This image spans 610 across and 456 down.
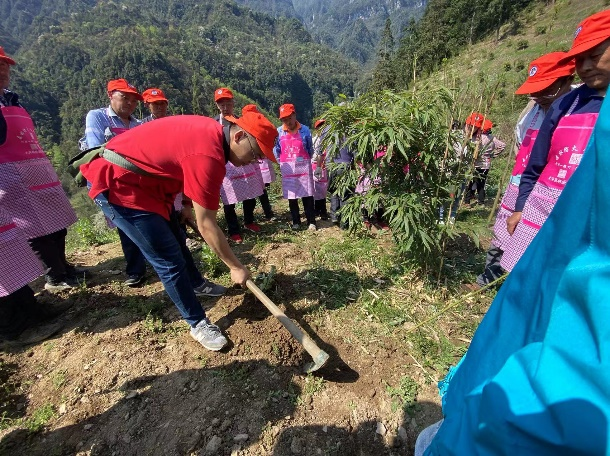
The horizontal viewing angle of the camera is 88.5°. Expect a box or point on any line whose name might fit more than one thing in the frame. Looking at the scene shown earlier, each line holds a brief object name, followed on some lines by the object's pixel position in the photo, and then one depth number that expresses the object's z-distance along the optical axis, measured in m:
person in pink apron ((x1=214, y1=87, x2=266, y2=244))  4.49
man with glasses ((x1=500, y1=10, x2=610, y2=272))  1.72
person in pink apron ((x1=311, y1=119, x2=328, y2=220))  4.73
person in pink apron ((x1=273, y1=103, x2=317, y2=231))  4.74
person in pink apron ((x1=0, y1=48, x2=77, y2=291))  2.66
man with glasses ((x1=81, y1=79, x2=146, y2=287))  3.23
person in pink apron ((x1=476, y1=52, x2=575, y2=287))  2.55
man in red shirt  1.90
